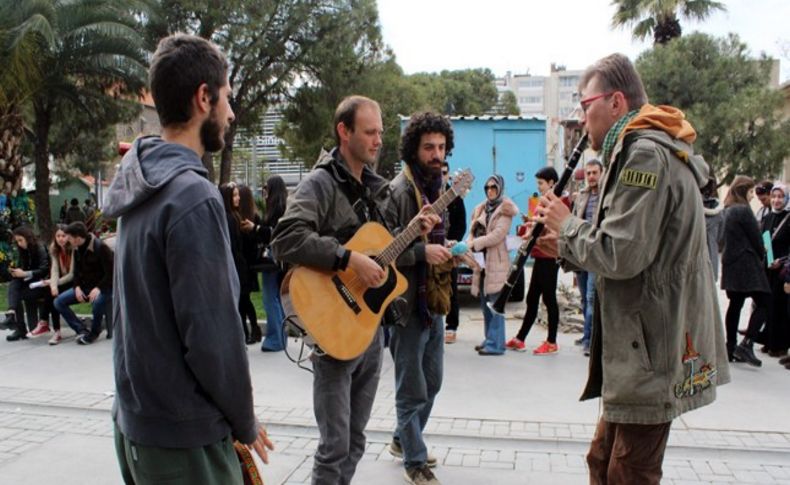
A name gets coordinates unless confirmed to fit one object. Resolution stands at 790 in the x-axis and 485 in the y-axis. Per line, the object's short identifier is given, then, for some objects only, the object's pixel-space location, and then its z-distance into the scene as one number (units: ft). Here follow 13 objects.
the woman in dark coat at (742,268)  22.03
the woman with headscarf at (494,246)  23.38
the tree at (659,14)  75.77
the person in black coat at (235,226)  25.21
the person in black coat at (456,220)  15.37
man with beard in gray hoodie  5.89
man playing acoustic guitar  9.91
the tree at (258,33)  68.39
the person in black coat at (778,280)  23.39
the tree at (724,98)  67.82
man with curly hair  12.28
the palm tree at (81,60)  53.16
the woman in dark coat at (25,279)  28.63
